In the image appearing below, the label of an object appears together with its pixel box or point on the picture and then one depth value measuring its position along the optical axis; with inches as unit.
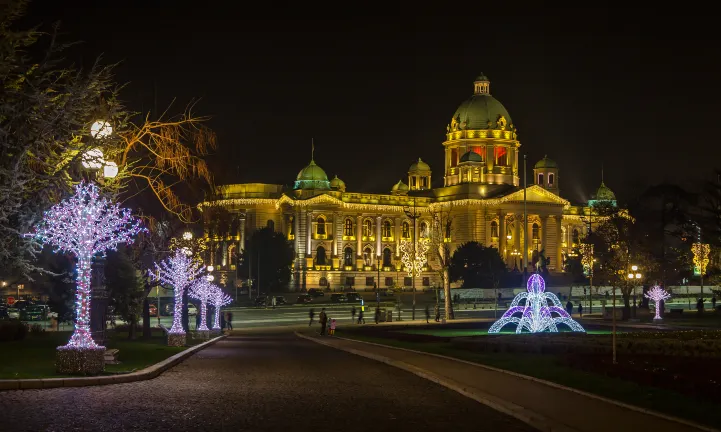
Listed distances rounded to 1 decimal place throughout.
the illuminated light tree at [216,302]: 2405.3
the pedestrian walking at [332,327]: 2370.4
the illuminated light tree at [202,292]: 2295.8
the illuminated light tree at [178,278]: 1648.6
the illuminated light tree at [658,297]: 2635.1
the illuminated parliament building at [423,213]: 5935.0
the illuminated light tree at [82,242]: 949.2
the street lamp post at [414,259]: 3269.2
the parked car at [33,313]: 2910.9
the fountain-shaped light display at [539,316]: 1971.0
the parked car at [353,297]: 4434.8
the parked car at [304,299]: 4377.5
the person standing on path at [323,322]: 2314.2
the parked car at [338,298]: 4394.7
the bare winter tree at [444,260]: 3072.3
